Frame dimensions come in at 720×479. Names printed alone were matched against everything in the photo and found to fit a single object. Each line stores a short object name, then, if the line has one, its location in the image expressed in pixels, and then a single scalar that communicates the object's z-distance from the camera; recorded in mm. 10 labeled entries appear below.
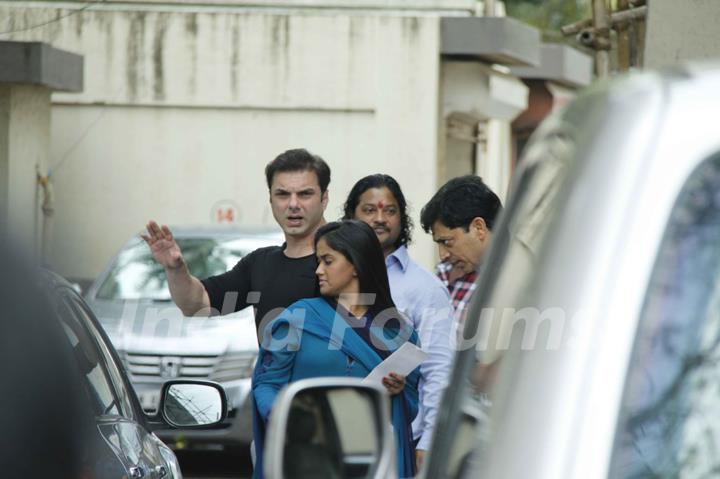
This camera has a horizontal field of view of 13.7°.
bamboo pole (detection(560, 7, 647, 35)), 22052
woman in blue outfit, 10042
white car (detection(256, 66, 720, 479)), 3684
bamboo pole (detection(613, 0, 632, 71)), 23627
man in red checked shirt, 11726
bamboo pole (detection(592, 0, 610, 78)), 23321
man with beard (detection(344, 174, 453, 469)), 11055
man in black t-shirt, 11245
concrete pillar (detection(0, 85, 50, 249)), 30783
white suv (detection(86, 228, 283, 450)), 20901
